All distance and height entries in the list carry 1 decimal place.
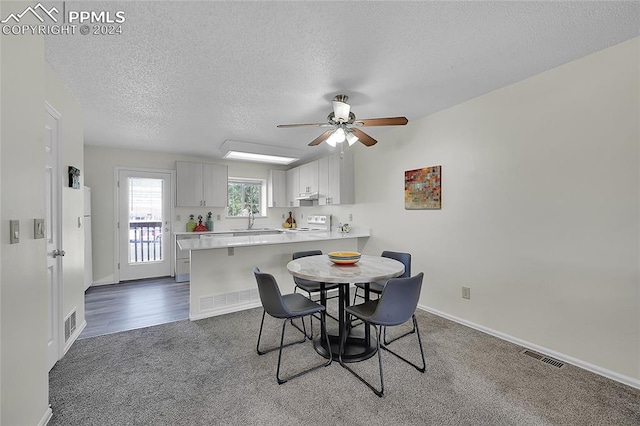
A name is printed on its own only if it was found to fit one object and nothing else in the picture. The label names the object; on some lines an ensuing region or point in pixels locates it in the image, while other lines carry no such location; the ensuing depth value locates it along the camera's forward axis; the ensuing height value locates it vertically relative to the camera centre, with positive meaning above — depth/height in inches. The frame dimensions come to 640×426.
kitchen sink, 222.9 -16.9
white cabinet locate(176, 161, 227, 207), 208.4 +21.4
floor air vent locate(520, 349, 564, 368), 86.4 -49.3
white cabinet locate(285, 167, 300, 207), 227.3 +21.9
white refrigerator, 167.5 -19.1
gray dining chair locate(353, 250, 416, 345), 107.4 -26.3
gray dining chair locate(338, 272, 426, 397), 73.9 -26.6
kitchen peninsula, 127.8 -28.2
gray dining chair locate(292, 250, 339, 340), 108.5 -30.6
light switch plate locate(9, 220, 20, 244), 49.1 -3.5
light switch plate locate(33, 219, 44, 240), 57.8 -3.5
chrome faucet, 243.6 -6.3
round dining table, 80.7 -19.7
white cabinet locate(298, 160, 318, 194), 203.6 +25.7
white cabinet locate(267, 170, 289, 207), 242.1 +20.4
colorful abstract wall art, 129.3 +10.6
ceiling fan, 96.4 +31.2
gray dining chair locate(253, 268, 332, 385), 79.0 -29.9
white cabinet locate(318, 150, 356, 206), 177.6 +20.5
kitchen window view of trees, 240.2 +12.7
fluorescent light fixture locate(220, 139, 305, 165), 175.3 +41.2
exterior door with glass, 193.9 -8.9
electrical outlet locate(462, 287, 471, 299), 116.7 -35.9
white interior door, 86.4 -6.4
